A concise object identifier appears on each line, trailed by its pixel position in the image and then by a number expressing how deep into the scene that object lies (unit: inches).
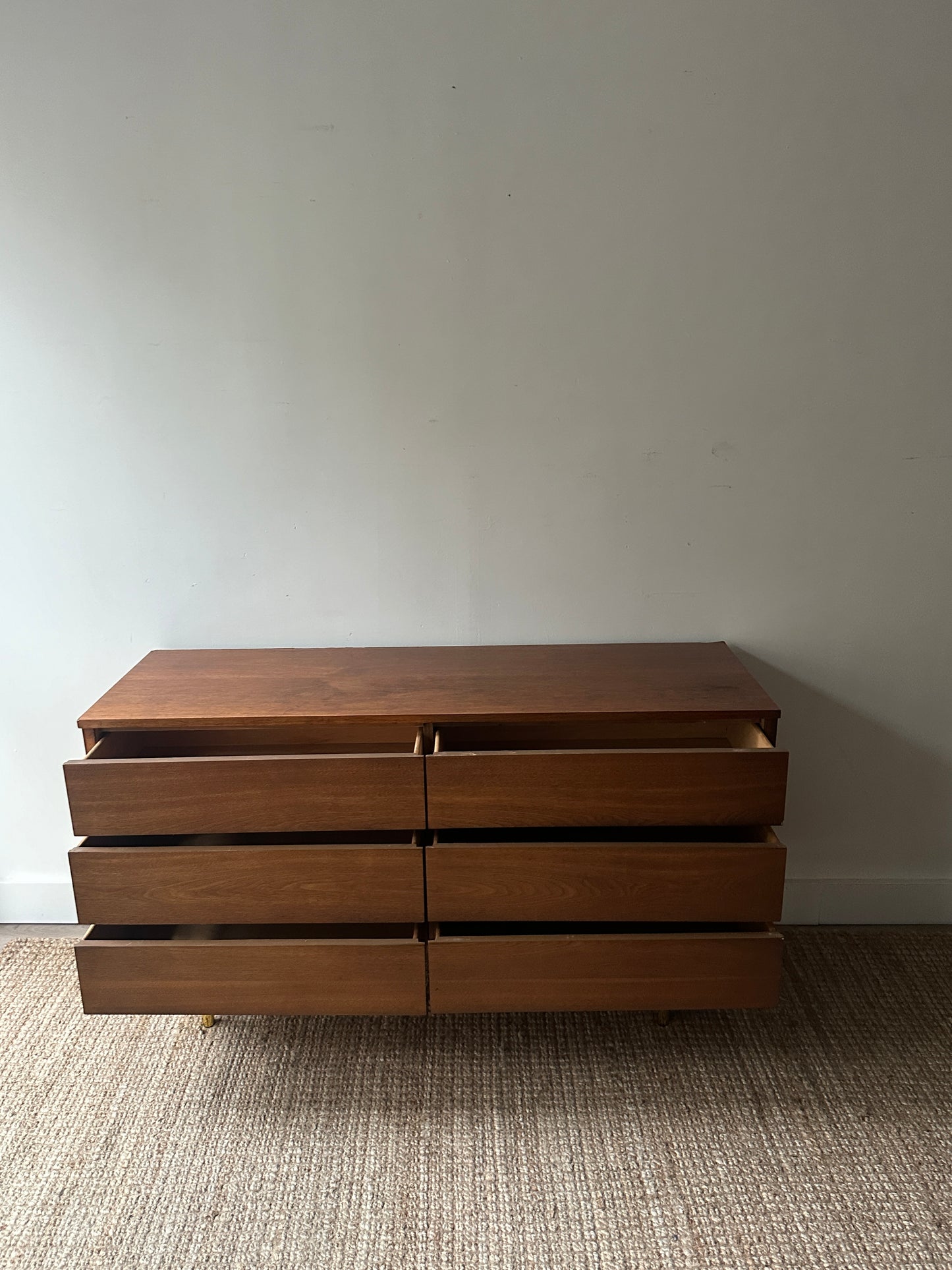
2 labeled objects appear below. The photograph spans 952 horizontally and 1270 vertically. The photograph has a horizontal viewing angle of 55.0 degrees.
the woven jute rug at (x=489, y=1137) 53.1
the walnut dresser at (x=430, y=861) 60.5
